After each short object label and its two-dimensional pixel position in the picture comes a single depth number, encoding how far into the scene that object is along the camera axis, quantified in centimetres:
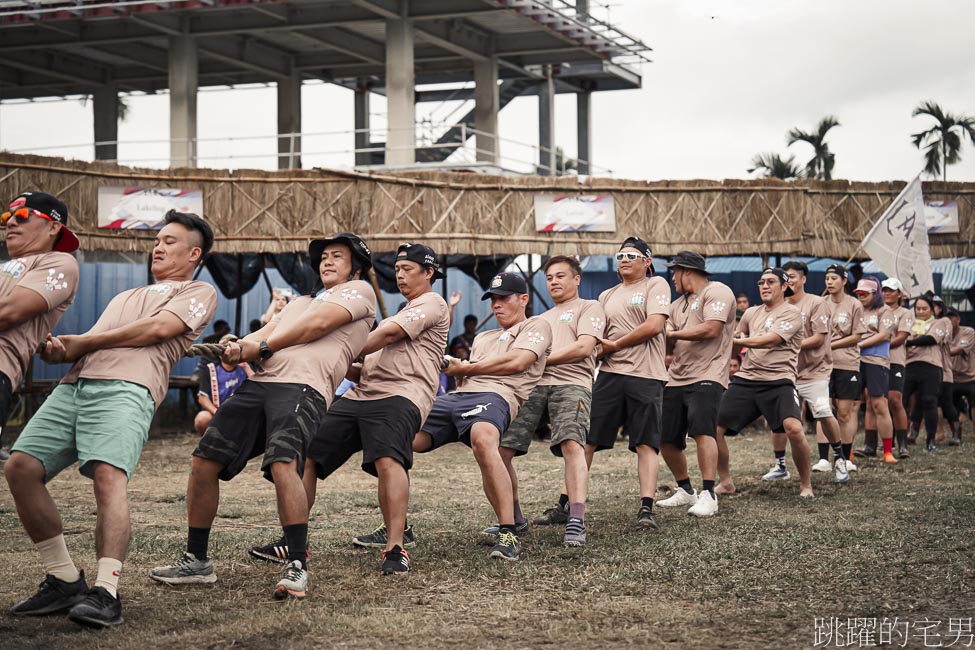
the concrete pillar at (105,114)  3622
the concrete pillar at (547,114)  3566
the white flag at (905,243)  1677
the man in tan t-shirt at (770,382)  974
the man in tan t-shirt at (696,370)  906
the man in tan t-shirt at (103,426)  529
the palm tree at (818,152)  3738
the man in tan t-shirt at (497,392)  708
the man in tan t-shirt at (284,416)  579
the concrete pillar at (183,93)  3144
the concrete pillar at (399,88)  3023
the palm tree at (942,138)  3644
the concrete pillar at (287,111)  3500
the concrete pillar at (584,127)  3803
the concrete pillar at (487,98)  3334
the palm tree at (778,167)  3797
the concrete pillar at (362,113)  3722
